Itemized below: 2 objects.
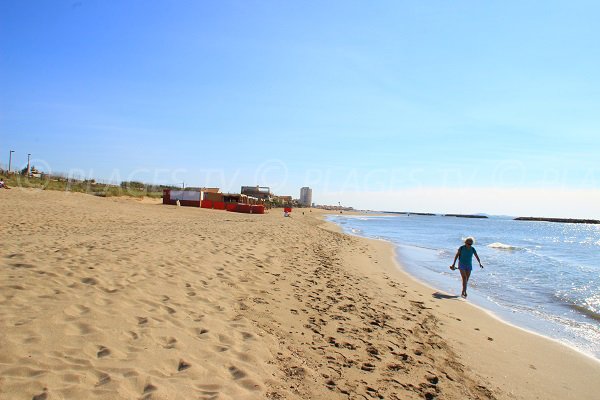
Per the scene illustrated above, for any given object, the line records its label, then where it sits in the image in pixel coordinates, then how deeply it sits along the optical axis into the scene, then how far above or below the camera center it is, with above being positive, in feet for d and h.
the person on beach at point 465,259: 32.24 -3.55
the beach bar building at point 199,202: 135.33 -1.59
